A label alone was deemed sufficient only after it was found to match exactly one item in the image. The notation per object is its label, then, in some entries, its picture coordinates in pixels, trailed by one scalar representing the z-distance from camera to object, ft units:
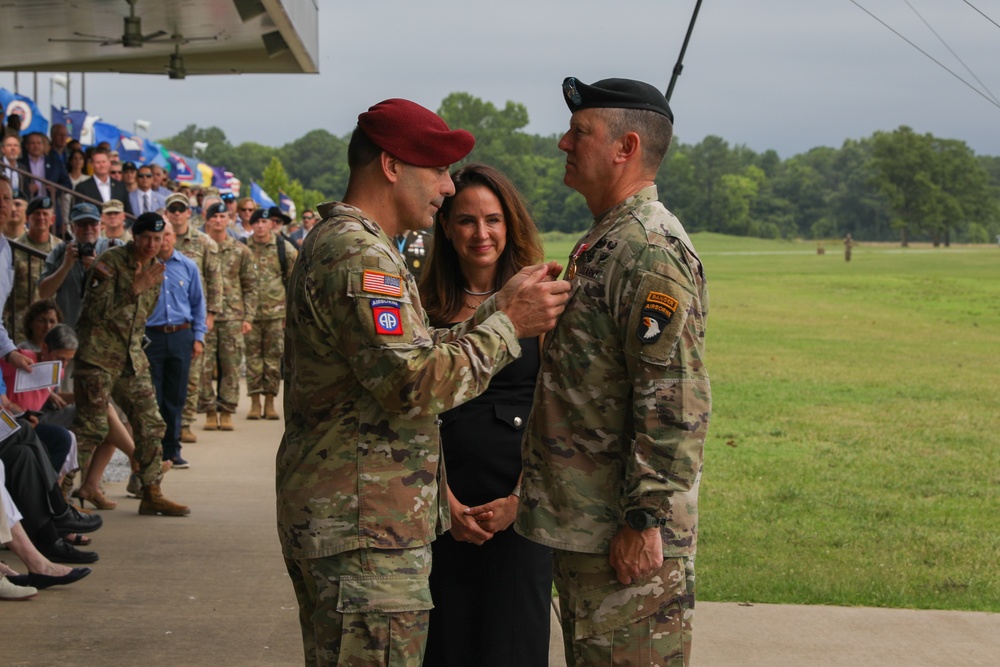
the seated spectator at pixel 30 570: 19.19
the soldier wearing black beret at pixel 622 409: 9.42
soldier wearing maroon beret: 9.21
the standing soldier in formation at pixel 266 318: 41.32
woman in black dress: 11.86
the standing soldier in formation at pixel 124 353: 25.02
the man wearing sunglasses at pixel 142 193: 48.96
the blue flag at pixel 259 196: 95.81
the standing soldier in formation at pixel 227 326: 38.75
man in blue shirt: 30.35
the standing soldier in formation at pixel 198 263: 35.83
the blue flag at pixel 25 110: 56.18
